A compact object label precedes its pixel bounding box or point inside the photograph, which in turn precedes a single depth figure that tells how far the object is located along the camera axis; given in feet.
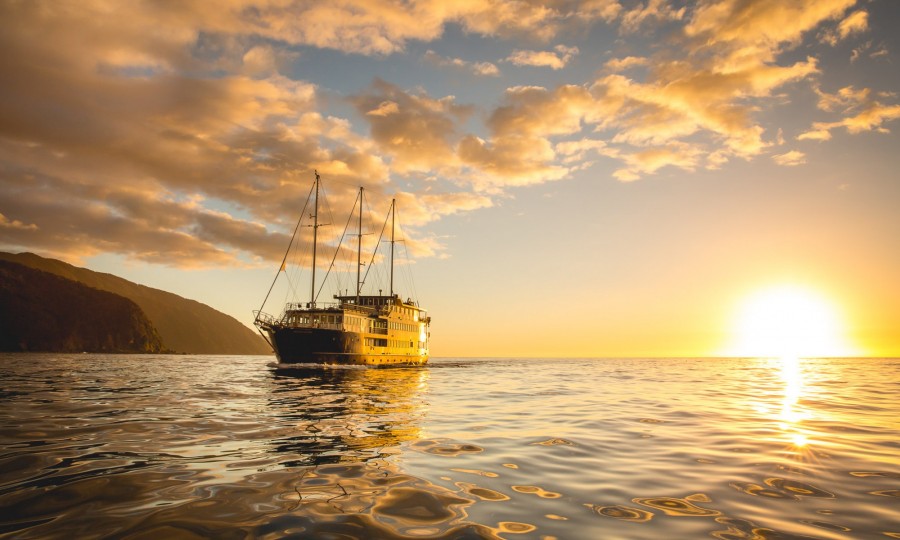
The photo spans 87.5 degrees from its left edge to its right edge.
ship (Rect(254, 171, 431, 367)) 165.78
